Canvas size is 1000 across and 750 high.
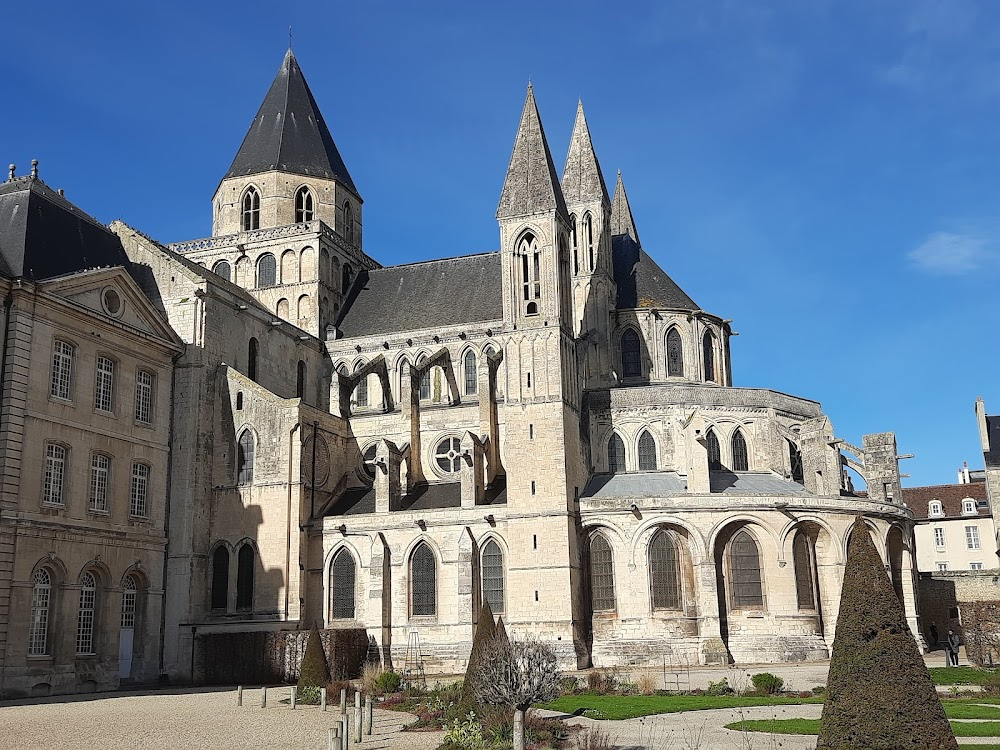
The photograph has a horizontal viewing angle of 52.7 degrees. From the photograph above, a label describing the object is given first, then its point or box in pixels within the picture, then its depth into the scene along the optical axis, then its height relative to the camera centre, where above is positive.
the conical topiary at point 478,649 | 17.70 -0.88
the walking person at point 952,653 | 31.52 -1.91
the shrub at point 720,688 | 23.69 -2.11
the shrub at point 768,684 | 24.03 -2.06
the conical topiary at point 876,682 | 11.19 -0.99
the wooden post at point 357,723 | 16.91 -1.95
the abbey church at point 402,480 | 31.16 +4.34
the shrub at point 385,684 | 26.35 -2.02
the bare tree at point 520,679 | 14.92 -1.13
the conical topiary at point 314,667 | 25.58 -1.50
